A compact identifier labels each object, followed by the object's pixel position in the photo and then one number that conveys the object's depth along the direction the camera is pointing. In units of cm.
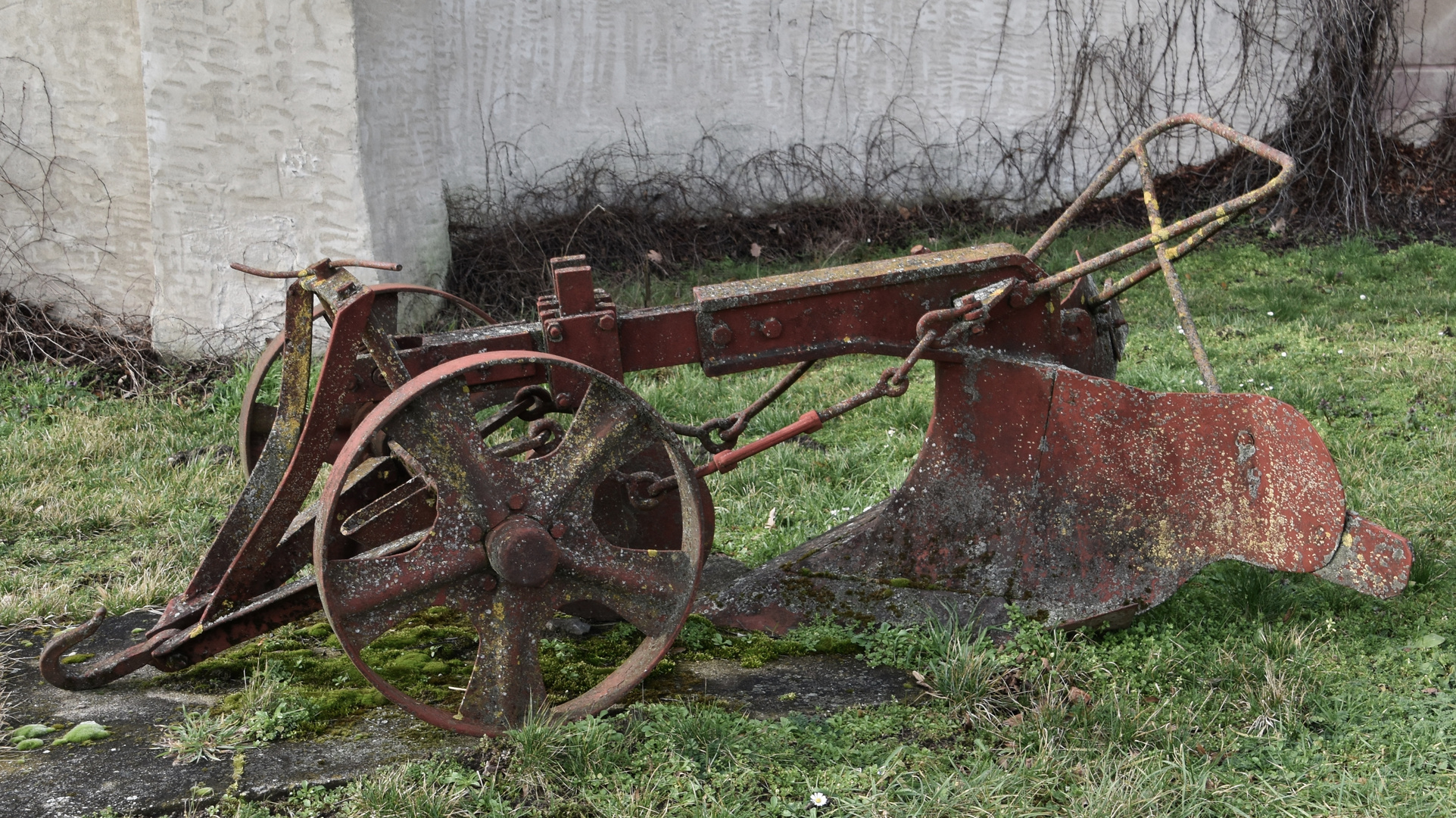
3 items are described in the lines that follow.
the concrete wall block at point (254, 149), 536
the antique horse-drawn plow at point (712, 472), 263
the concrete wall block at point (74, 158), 566
